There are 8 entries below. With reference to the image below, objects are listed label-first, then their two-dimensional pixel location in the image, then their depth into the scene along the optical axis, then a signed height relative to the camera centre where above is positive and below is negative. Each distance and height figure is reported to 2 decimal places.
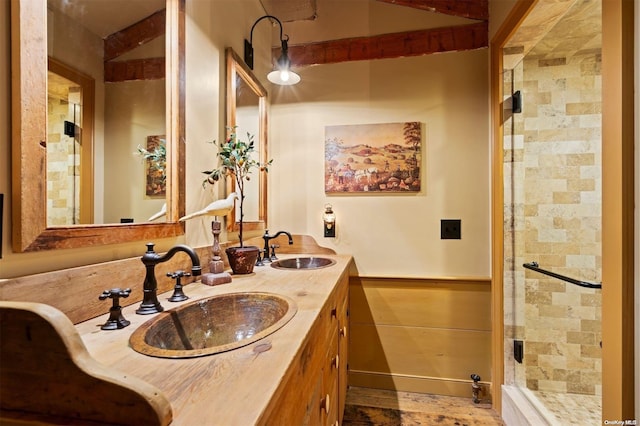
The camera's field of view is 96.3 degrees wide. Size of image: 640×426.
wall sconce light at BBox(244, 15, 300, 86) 1.72 +0.87
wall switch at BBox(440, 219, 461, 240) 1.96 -0.12
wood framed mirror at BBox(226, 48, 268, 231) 1.51 +0.56
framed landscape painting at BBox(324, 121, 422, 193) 1.99 +0.38
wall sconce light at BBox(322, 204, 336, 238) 2.07 -0.07
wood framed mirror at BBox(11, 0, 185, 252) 0.58 +0.15
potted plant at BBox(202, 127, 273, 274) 1.28 +0.18
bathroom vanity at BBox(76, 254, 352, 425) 0.42 -0.28
